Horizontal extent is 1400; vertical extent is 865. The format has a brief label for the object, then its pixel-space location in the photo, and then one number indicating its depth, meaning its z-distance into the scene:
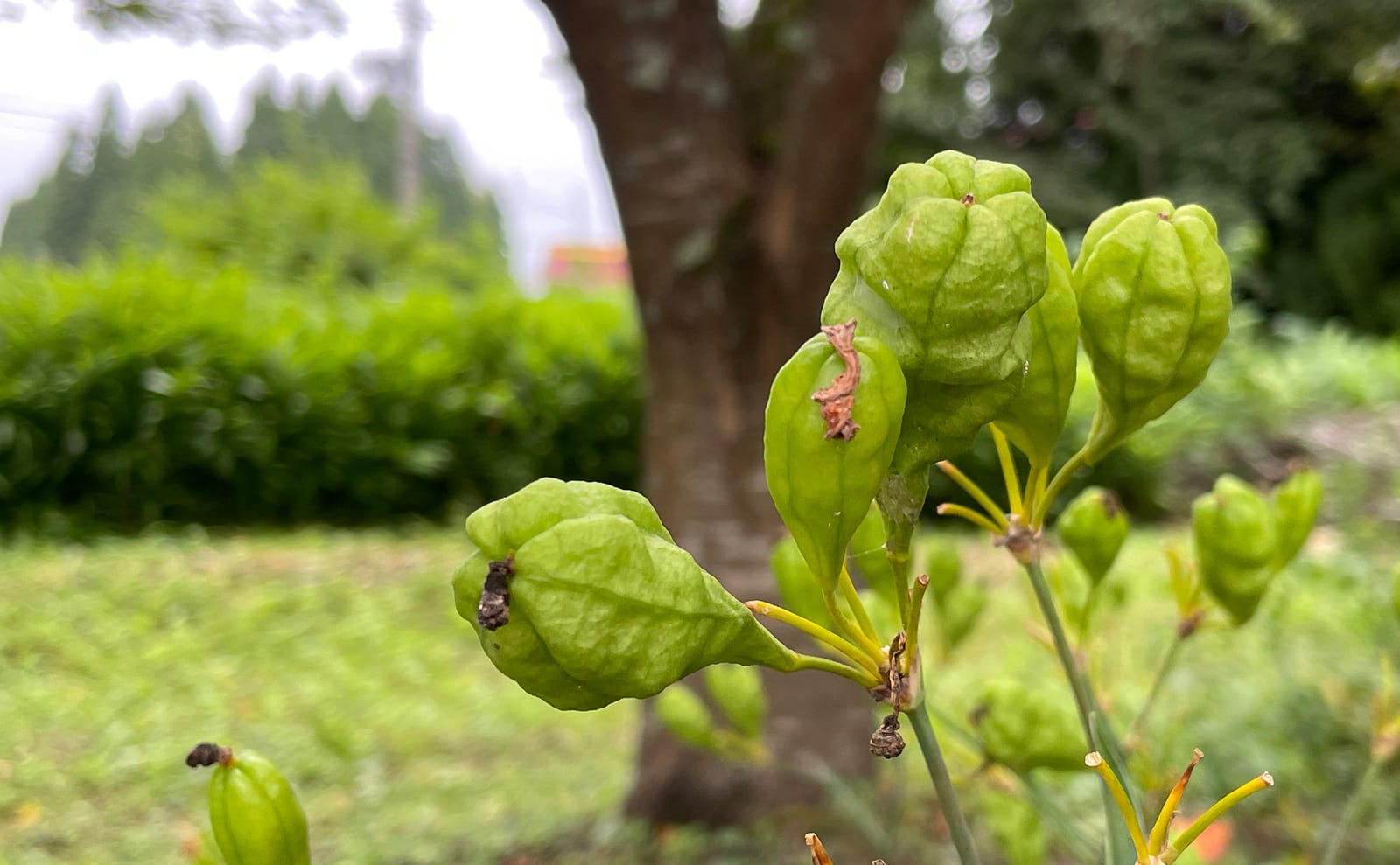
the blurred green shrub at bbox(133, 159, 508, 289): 5.27
